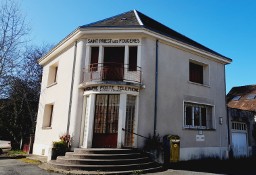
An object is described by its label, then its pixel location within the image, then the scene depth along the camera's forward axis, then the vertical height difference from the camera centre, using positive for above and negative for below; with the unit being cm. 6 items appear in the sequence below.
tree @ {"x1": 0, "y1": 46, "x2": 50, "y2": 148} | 2093 +167
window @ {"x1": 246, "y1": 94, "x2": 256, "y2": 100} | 2489 +430
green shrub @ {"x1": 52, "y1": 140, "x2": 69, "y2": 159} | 1117 -89
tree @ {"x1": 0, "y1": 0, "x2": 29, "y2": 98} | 1364 +381
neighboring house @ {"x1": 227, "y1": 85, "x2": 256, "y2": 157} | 1662 +45
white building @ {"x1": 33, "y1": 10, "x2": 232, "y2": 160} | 1199 +231
